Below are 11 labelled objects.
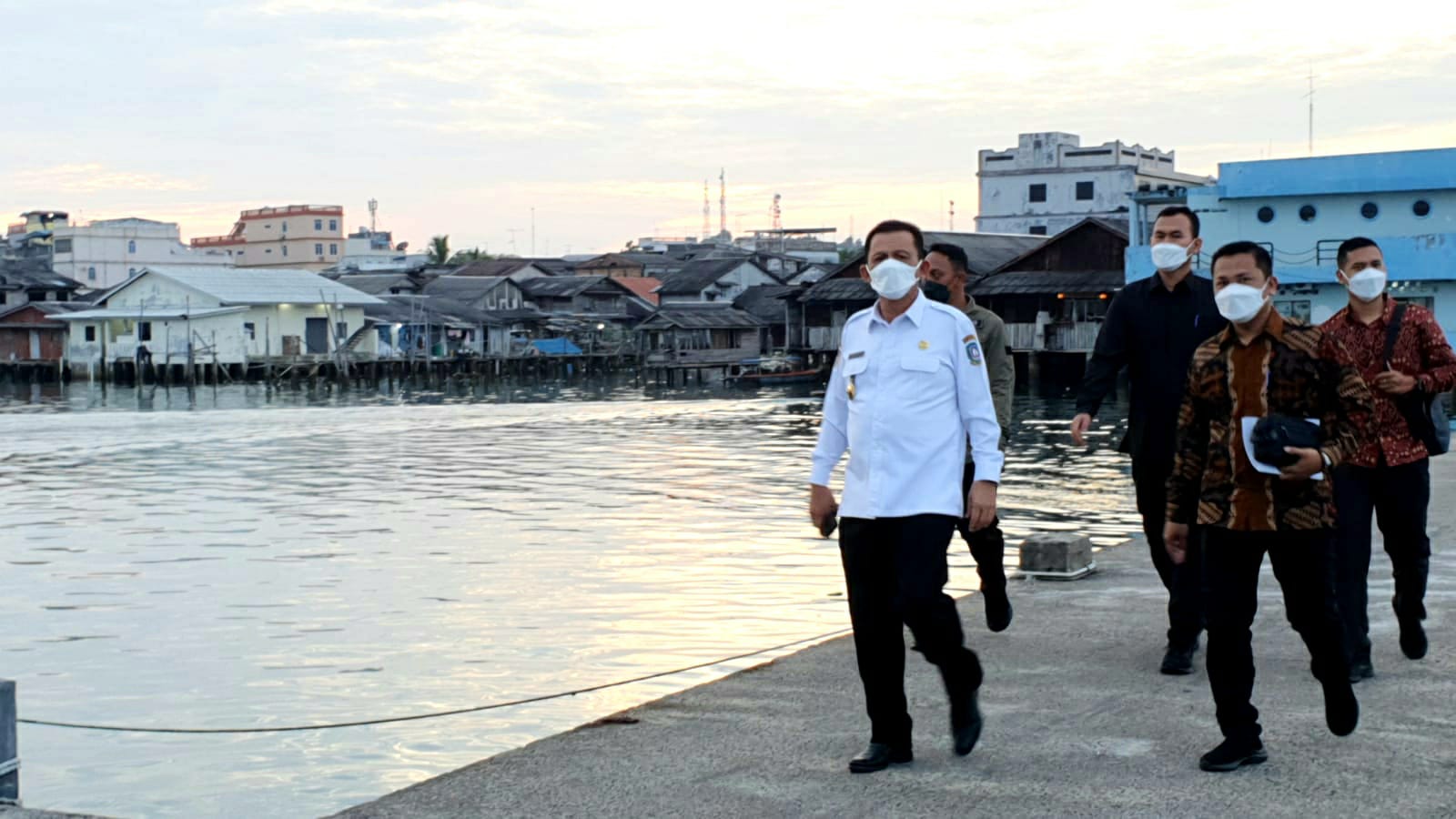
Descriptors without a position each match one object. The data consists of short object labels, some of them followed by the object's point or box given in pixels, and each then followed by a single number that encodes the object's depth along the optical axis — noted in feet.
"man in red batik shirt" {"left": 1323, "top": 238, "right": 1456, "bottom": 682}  18.78
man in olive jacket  21.13
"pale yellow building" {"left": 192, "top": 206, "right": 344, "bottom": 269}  418.72
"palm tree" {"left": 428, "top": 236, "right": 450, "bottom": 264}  422.41
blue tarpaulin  267.80
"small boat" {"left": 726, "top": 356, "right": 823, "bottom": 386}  203.82
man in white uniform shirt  14.93
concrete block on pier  27.84
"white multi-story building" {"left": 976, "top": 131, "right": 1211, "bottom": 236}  284.20
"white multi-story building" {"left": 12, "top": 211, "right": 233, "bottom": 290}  361.51
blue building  134.10
